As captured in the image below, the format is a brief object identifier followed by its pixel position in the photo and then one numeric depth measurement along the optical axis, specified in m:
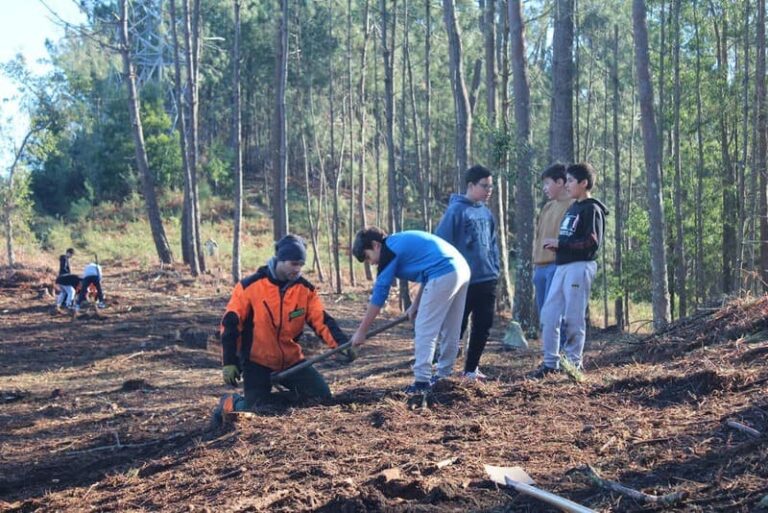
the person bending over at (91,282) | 18.66
